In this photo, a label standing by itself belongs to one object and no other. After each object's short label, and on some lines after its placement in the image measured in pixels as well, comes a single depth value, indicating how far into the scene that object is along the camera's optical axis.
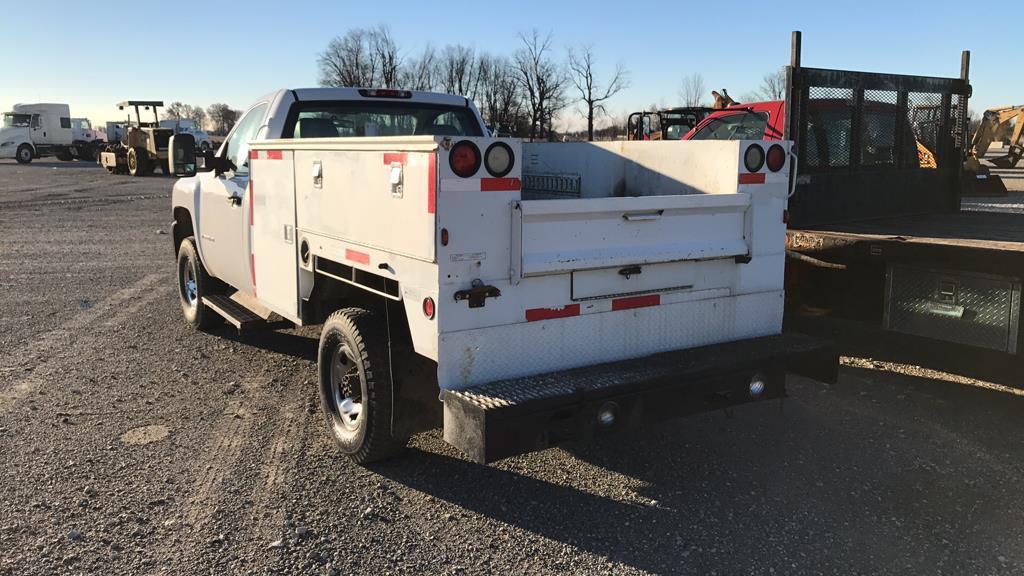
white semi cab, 46.75
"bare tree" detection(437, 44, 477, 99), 62.16
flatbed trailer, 5.02
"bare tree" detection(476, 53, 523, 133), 56.25
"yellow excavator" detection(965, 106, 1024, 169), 23.98
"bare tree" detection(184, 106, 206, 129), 130.29
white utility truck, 3.48
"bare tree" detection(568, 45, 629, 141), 49.81
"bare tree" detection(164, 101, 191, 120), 122.46
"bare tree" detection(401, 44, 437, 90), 62.72
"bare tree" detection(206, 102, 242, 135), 107.25
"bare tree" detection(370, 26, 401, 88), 62.62
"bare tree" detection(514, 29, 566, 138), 53.40
